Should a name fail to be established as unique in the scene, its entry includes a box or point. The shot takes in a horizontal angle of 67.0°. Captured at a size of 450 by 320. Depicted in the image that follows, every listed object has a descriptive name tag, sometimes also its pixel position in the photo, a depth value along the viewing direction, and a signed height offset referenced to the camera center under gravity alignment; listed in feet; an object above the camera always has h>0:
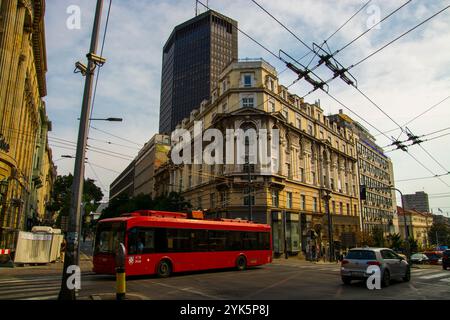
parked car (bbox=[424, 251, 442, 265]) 126.31 -8.11
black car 76.48 -5.67
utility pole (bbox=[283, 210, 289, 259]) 117.48 +0.70
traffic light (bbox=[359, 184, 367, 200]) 91.31 +10.99
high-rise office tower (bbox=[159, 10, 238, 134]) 377.09 +195.47
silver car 40.93 -3.46
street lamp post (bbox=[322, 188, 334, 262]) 111.24 -4.09
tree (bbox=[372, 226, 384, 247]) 159.14 -0.98
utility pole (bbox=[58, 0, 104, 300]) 26.76 +4.63
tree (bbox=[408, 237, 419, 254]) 178.65 -5.59
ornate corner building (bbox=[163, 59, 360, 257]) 116.16 +25.05
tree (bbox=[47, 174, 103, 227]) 182.26 +23.63
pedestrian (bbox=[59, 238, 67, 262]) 90.11 -4.52
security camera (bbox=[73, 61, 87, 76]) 32.07 +15.45
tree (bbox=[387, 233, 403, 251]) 155.07 -3.20
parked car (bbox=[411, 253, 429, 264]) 124.46 -8.49
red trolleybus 47.91 -1.40
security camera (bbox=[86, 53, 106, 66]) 31.35 +15.92
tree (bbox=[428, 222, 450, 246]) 313.94 +1.95
